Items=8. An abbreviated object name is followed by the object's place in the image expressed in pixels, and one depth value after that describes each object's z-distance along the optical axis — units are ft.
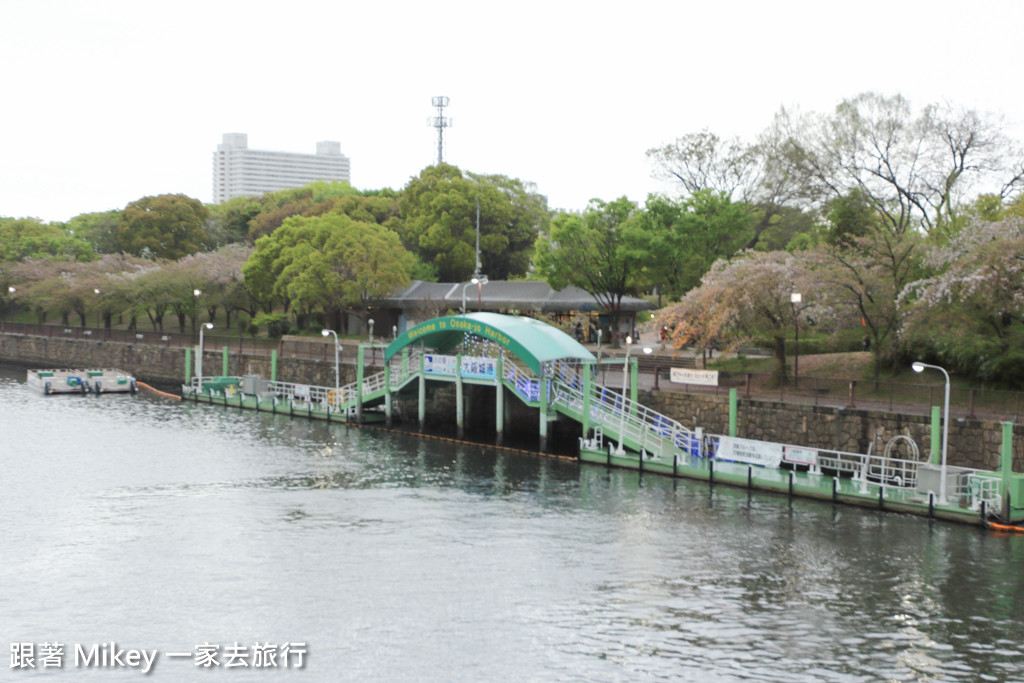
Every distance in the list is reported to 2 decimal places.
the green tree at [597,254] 210.59
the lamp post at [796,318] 124.31
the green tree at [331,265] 240.32
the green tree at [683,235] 195.72
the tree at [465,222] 289.74
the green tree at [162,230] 358.23
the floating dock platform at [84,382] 207.10
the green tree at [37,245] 342.64
